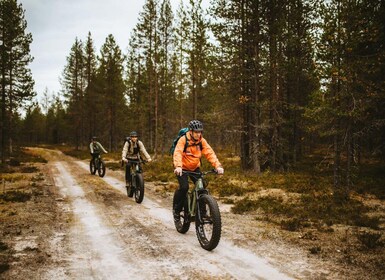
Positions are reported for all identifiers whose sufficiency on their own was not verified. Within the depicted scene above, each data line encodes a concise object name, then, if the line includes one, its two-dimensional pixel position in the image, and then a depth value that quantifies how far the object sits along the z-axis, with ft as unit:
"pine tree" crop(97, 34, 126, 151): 127.54
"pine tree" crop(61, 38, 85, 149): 153.99
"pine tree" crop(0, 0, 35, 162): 88.79
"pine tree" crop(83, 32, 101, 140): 142.41
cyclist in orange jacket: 21.06
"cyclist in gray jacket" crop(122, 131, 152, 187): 38.11
